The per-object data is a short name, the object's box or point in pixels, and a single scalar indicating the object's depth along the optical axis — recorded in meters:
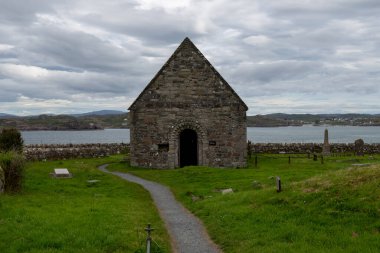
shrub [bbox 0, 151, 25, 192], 21.23
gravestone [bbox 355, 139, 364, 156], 47.47
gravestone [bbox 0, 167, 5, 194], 19.91
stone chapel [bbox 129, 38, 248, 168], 35.72
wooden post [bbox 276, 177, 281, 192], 17.53
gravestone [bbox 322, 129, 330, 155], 48.59
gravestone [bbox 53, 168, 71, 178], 28.89
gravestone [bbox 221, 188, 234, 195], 20.73
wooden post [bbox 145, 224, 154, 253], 10.44
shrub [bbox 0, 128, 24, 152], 36.99
